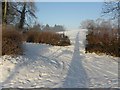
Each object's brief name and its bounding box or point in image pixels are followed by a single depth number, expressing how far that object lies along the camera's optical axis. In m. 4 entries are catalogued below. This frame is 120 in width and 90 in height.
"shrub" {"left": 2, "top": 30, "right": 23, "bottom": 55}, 5.32
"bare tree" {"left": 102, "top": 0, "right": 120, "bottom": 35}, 8.45
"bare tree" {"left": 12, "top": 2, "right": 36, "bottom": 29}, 12.30
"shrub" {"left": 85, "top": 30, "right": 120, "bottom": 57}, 7.33
